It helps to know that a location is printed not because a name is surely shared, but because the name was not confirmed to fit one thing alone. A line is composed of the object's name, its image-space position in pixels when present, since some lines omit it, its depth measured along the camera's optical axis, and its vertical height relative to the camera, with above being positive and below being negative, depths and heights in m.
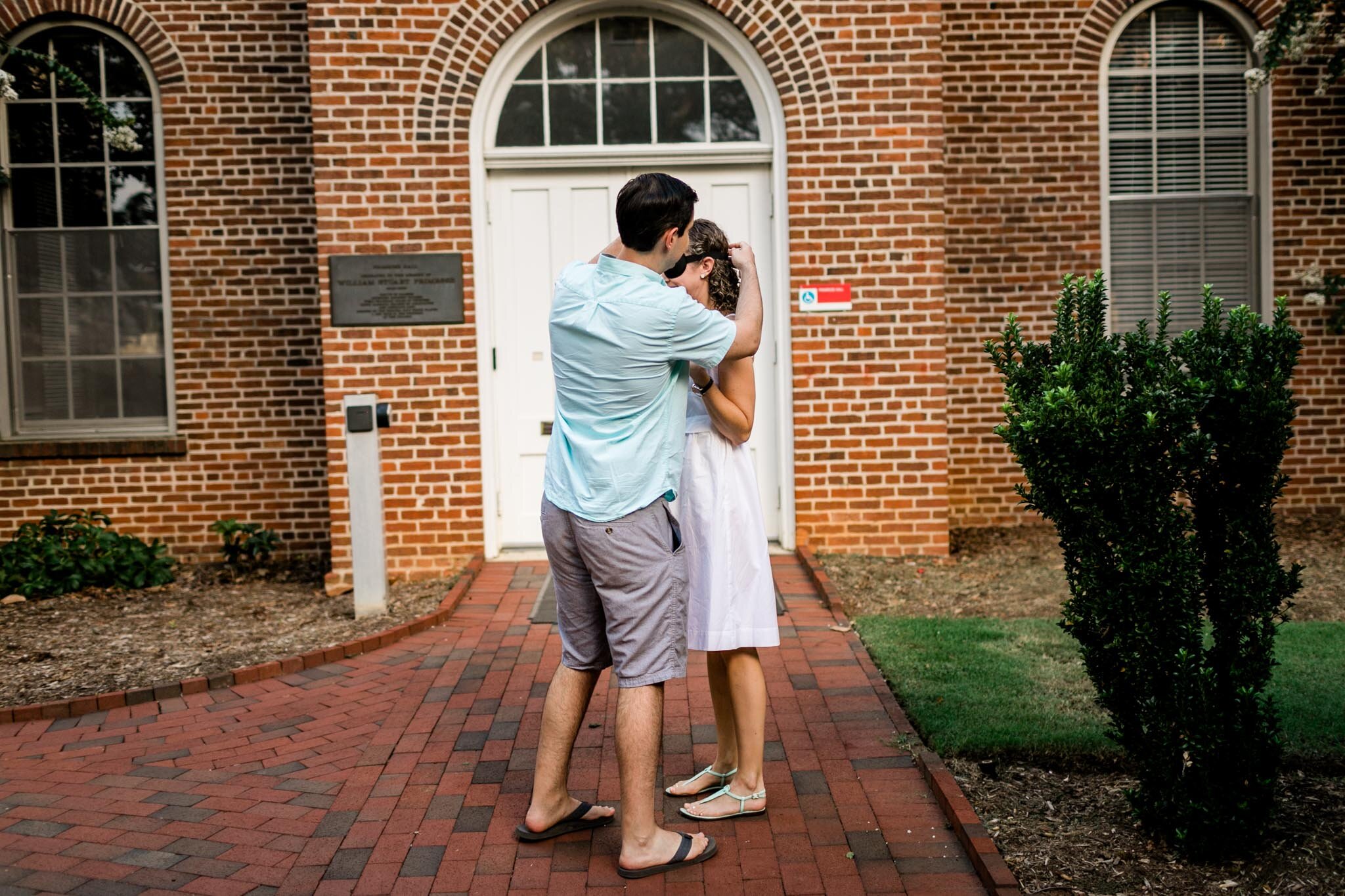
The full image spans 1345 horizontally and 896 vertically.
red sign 7.27 +0.66
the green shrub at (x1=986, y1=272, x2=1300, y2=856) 3.12 -0.37
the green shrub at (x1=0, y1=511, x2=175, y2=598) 7.33 -0.92
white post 6.39 -0.53
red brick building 7.22 +1.27
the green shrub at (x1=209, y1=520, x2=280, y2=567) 7.86 -0.88
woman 3.59 -0.40
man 3.30 -0.13
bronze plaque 7.15 +0.75
